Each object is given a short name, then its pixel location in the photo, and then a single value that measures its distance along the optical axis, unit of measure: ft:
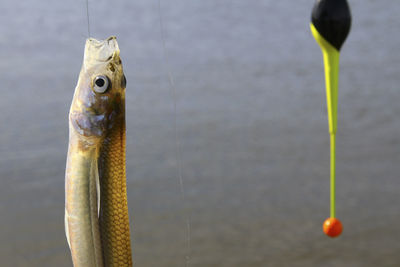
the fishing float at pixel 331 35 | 2.22
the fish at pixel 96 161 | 2.76
